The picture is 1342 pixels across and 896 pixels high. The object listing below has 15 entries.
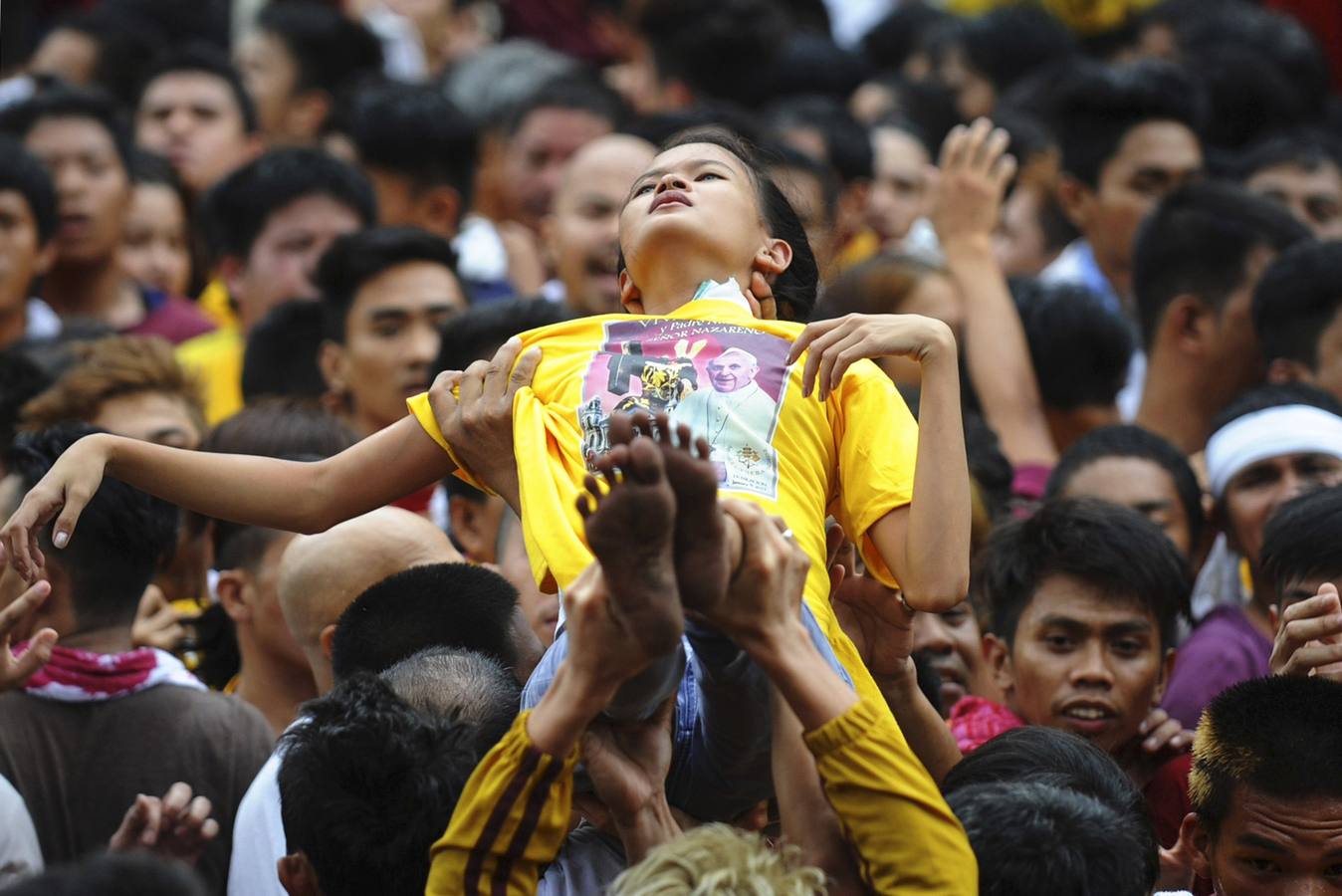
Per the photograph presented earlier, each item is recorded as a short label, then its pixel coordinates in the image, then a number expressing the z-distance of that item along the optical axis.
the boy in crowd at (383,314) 13.59
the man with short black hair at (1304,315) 12.68
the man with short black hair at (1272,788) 7.66
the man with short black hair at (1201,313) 13.62
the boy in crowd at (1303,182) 16.69
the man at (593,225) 14.81
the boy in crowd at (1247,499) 10.12
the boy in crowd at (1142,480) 11.36
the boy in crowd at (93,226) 16.33
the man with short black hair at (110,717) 8.76
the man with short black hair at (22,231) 15.26
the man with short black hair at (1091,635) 9.36
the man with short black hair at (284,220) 15.55
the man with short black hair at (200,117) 19.12
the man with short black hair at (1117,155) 16.42
